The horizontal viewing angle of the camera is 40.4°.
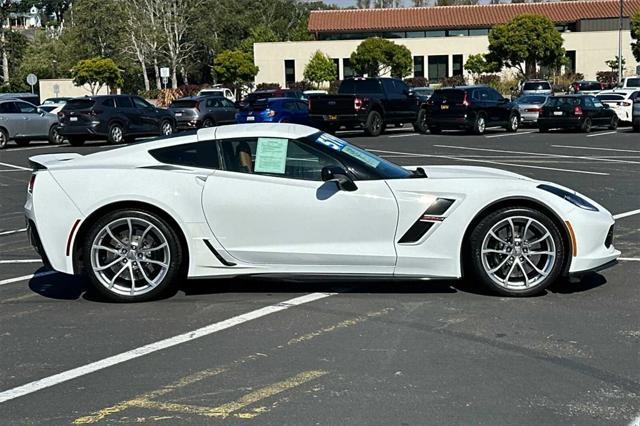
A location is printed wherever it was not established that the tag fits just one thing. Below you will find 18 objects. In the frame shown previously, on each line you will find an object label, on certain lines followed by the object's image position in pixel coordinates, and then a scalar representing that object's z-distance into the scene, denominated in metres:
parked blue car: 30.02
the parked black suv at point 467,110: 29.94
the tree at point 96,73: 63.56
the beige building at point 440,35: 74.31
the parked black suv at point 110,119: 28.50
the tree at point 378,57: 68.88
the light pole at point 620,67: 58.97
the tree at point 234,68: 71.94
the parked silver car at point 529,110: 33.44
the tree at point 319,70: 73.12
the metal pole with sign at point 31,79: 50.17
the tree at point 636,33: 64.12
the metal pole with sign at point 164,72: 51.15
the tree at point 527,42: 61.03
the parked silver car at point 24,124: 28.59
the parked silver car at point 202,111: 33.28
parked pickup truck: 29.22
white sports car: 6.93
